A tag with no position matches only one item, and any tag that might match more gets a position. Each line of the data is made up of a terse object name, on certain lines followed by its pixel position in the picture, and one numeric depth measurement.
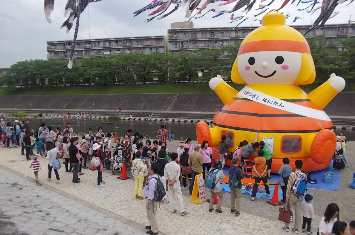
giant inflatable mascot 11.66
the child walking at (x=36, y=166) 10.59
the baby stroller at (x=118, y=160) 12.27
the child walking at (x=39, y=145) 14.53
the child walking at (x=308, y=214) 6.91
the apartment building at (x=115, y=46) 70.31
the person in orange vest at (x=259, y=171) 9.38
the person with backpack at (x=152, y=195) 6.91
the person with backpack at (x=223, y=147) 12.23
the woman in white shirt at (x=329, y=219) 5.18
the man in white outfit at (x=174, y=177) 8.09
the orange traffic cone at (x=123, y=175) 11.59
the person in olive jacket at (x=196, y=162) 9.41
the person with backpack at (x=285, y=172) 8.58
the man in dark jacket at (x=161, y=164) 9.04
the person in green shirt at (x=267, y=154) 10.63
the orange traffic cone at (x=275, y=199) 9.16
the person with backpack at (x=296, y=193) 7.09
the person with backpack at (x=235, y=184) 7.88
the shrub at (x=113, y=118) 39.60
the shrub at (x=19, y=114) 44.60
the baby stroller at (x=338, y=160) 12.98
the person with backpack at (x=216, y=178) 7.95
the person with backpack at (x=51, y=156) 10.80
